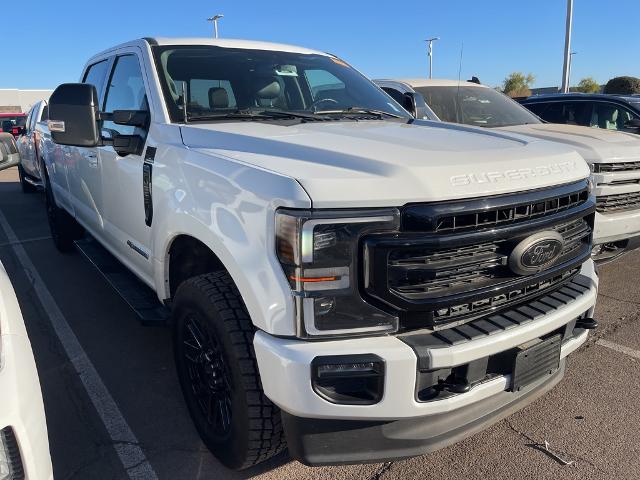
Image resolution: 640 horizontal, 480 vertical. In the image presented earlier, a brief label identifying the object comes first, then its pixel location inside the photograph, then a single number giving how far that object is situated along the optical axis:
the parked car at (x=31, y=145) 8.48
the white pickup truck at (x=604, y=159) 4.56
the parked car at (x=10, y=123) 13.75
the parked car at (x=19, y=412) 1.61
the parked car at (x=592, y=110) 7.32
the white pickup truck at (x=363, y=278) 1.91
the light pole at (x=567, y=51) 17.36
